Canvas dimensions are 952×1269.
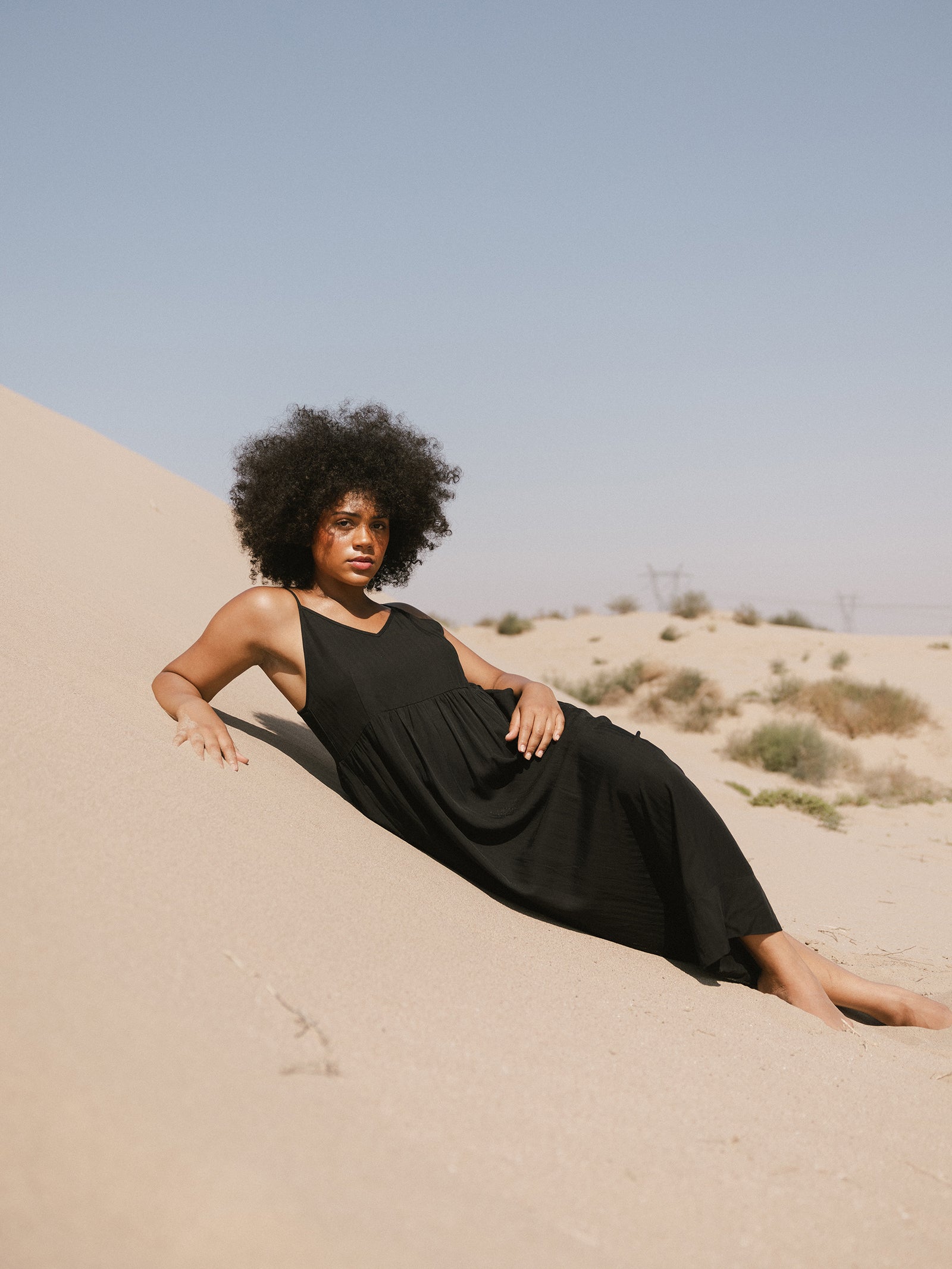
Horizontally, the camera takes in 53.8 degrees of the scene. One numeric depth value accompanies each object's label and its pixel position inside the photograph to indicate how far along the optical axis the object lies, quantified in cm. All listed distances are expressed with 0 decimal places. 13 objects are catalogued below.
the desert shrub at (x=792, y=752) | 1051
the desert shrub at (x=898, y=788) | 970
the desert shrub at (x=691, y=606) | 2312
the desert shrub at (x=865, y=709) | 1362
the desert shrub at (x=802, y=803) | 800
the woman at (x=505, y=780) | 301
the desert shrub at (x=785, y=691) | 1450
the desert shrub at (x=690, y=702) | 1364
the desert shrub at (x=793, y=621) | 2414
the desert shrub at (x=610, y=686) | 1536
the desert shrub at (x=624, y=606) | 2500
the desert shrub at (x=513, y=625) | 2286
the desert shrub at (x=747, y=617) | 2270
